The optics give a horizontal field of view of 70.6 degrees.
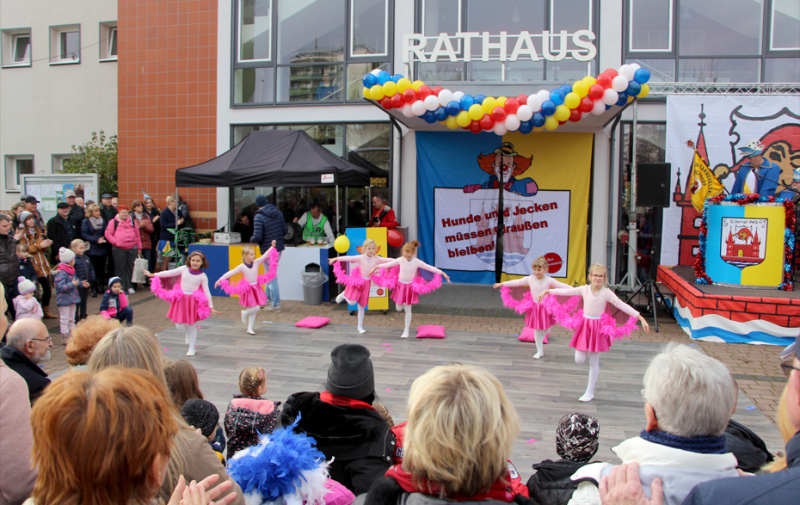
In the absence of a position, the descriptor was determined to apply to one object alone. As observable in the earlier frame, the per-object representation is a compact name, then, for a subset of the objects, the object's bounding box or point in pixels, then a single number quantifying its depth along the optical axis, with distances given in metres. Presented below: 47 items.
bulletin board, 13.64
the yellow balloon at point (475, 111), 9.88
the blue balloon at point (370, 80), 9.91
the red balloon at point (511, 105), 9.93
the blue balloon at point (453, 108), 9.97
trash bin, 11.24
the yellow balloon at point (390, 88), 9.82
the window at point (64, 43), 17.59
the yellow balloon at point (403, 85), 9.94
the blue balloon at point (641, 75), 9.02
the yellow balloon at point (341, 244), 10.43
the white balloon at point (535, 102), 9.69
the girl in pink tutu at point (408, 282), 9.00
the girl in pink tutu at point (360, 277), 9.34
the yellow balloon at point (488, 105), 9.90
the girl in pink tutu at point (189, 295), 7.87
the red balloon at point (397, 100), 9.98
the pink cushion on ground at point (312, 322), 9.43
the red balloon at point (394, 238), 11.52
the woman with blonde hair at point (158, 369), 2.21
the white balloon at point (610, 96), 9.21
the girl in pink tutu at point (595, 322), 6.41
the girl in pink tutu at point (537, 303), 7.69
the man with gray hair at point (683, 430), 2.02
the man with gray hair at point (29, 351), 3.12
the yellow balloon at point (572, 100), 9.44
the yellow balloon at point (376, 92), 9.87
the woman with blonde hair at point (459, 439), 1.85
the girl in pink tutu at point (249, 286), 8.84
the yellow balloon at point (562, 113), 9.66
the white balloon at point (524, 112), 9.70
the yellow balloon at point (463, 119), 9.99
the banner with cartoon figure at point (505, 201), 11.89
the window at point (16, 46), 18.02
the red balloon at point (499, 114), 9.85
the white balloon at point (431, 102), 9.84
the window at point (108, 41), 17.09
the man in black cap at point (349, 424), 2.89
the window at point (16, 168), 17.86
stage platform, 8.13
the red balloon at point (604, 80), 9.28
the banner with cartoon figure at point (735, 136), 10.50
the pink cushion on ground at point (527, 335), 8.52
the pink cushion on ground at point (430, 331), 8.77
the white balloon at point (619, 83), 9.11
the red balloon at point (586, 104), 9.45
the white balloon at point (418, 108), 9.91
